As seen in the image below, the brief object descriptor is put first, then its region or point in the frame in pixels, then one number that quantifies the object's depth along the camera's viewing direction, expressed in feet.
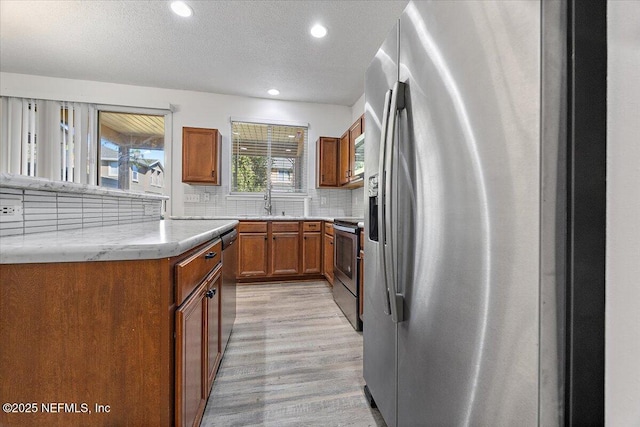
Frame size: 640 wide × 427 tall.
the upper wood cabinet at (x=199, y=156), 12.83
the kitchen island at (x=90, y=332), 2.38
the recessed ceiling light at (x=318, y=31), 8.66
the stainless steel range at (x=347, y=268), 7.47
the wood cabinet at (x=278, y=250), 12.06
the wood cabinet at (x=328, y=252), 10.81
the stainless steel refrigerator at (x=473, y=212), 1.69
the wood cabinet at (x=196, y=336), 2.82
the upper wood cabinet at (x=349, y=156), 11.80
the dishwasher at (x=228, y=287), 5.70
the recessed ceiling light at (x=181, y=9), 7.72
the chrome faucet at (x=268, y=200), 14.35
